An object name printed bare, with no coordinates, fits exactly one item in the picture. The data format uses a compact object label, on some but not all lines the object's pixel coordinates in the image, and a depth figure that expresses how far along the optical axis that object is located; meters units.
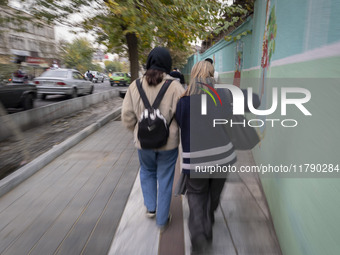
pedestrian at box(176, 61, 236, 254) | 2.15
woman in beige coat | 2.34
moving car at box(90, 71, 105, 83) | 34.94
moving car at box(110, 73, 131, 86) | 28.53
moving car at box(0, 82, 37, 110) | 7.78
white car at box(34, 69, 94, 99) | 11.98
